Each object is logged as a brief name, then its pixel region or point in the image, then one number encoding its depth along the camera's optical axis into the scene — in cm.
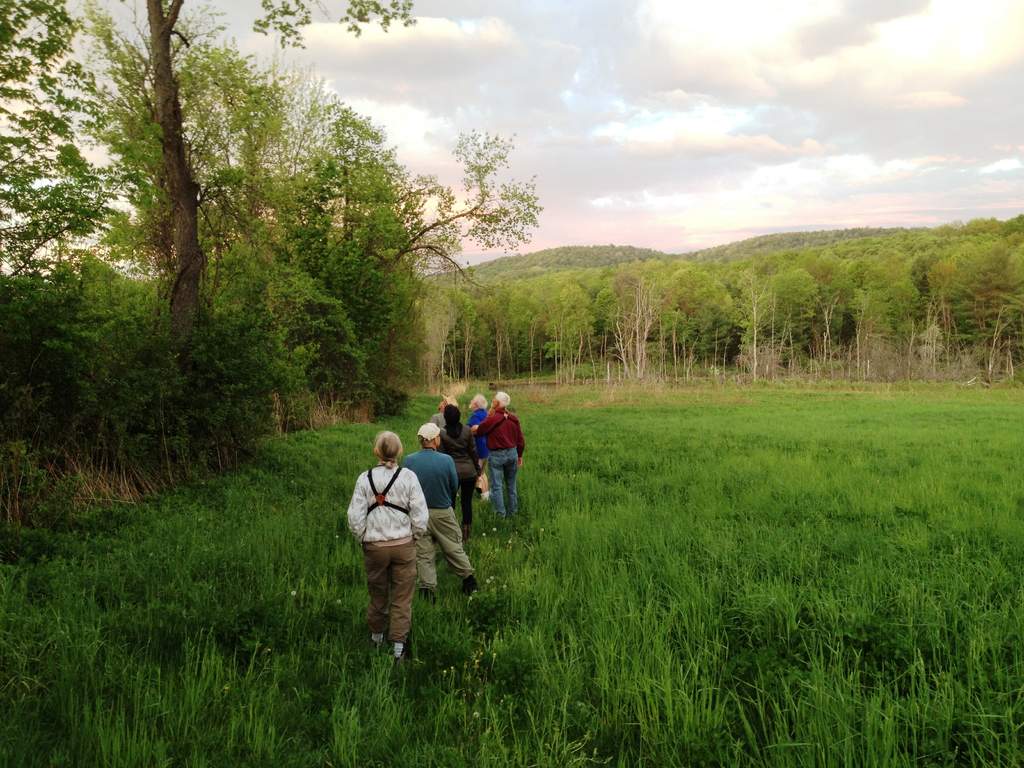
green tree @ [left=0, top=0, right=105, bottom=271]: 705
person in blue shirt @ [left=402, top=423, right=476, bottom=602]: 577
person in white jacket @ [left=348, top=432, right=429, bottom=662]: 464
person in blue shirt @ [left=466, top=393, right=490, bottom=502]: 874
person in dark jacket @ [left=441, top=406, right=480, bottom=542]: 755
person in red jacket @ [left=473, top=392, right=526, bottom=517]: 848
